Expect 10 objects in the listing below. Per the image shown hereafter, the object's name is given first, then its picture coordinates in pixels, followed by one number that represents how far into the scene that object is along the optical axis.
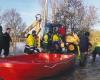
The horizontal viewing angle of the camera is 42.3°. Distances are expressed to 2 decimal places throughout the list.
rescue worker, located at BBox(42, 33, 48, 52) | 7.77
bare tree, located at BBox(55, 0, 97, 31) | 13.36
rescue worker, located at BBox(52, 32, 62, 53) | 7.79
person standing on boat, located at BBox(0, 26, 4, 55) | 6.62
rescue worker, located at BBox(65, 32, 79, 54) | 7.10
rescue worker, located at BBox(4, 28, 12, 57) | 6.74
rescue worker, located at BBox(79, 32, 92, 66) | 6.98
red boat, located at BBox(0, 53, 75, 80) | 4.36
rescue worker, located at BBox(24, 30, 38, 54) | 6.65
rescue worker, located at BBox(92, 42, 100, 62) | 7.69
